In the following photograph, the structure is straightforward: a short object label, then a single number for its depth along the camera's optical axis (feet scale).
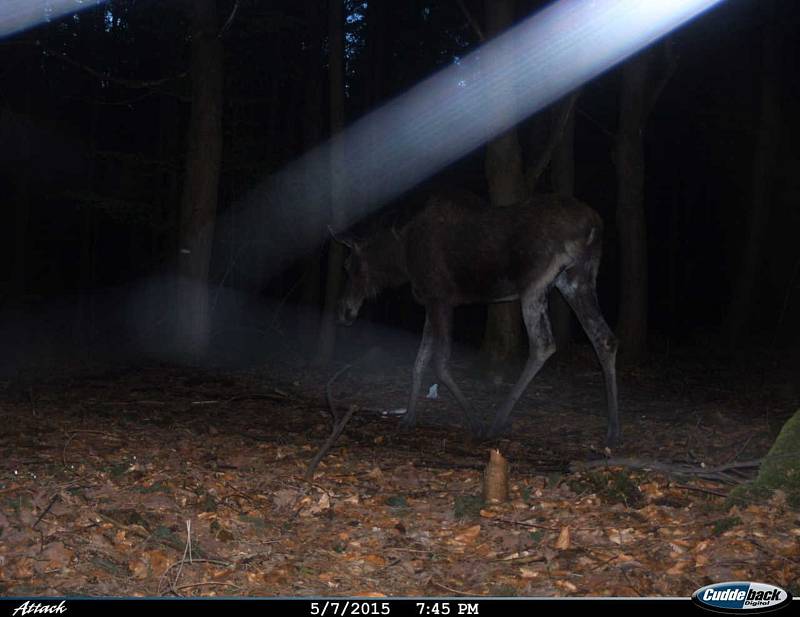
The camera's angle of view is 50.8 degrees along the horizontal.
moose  28.40
